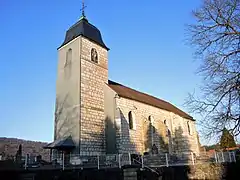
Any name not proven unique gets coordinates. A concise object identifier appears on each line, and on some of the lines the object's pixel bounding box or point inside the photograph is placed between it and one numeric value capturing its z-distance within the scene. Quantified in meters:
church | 19.95
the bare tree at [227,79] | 9.00
